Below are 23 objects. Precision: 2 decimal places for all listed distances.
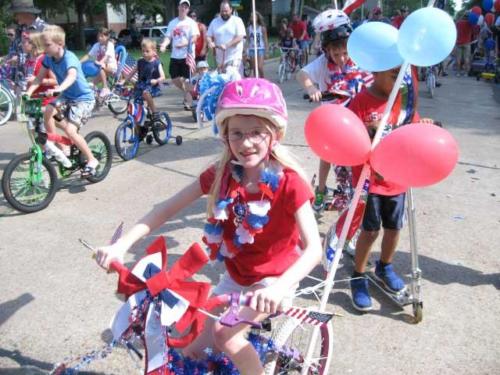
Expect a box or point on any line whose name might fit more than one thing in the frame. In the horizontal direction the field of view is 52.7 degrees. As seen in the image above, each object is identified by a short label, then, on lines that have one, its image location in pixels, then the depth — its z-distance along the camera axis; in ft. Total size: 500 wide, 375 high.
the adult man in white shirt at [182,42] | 30.40
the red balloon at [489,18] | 51.52
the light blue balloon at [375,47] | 8.53
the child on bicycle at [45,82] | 17.80
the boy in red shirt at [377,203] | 10.16
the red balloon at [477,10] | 49.96
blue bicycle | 21.44
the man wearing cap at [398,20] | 36.69
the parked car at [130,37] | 99.66
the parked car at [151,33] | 112.18
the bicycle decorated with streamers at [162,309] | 5.52
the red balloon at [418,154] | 6.74
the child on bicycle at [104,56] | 34.68
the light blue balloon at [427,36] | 7.44
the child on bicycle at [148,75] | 22.48
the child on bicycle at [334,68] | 12.94
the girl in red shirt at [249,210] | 6.50
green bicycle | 15.95
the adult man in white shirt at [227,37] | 29.68
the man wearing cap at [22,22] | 25.93
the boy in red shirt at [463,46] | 51.56
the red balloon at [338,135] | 7.41
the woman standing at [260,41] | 40.71
